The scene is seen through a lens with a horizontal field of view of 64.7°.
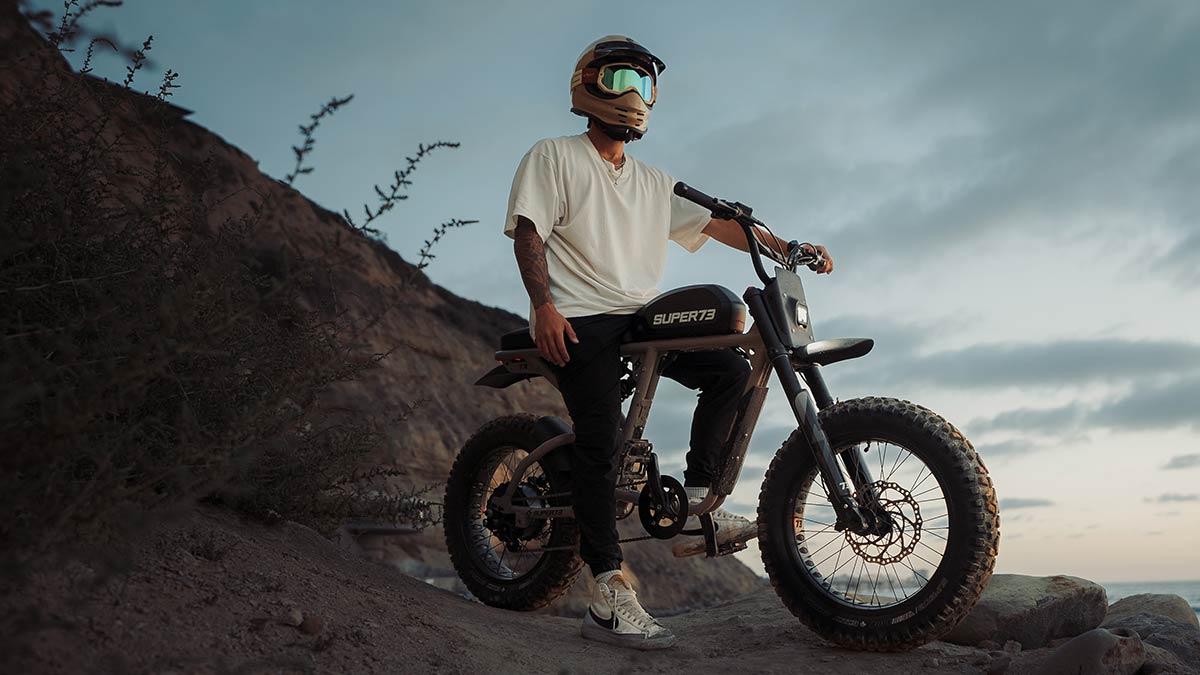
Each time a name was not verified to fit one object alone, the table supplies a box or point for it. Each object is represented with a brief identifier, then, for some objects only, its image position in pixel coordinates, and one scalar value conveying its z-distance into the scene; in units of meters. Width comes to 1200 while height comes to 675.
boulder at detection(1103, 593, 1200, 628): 4.93
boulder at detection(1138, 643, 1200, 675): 3.51
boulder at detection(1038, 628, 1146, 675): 3.40
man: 4.06
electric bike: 3.49
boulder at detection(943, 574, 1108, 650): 4.35
